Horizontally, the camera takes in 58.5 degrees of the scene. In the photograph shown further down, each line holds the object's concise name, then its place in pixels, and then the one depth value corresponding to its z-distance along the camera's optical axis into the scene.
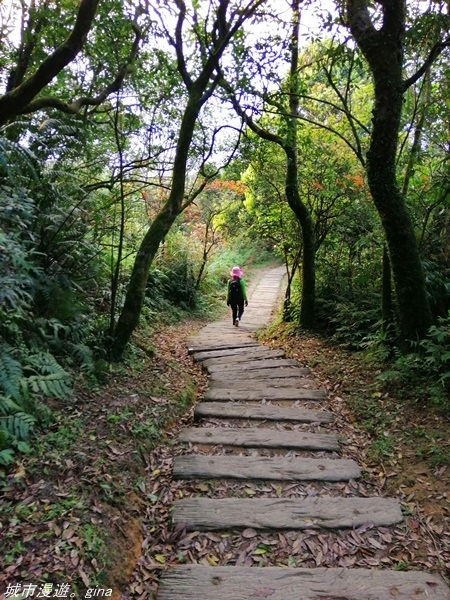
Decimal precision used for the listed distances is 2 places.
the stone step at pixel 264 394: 5.27
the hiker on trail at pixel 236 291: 10.09
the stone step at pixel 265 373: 6.09
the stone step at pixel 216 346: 7.58
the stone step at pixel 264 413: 4.73
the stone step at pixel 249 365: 6.45
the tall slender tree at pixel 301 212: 8.07
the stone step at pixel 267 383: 5.67
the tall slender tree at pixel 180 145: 5.50
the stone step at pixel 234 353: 7.22
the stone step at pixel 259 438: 4.16
